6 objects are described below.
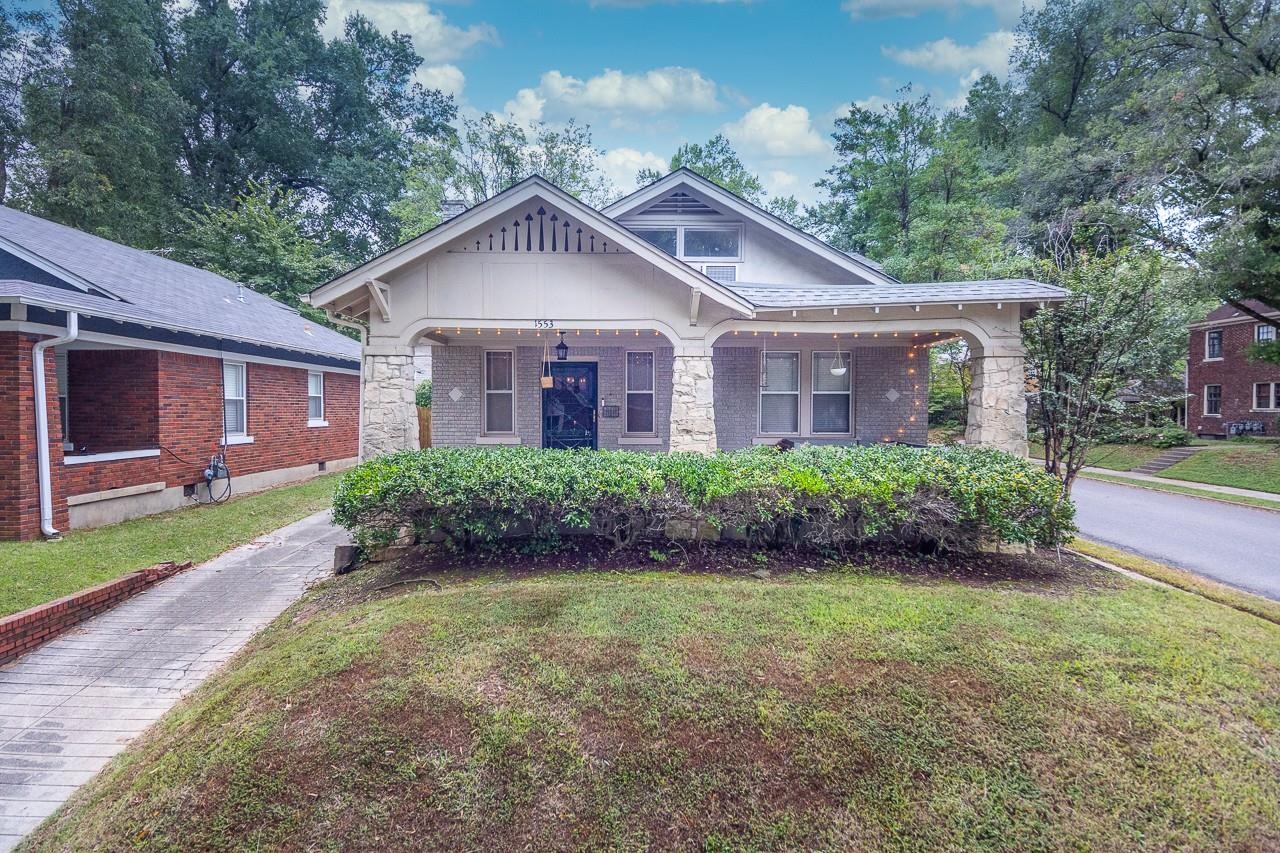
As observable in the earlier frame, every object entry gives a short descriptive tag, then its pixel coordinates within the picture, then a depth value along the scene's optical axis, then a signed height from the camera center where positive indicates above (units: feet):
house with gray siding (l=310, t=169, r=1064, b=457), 22.63 +4.09
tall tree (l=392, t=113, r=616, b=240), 85.46 +43.62
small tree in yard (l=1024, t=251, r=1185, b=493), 20.42 +2.80
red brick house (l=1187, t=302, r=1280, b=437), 65.98 +4.27
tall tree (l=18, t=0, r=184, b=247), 52.90 +31.90
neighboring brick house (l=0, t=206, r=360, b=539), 21.84 +1.72
